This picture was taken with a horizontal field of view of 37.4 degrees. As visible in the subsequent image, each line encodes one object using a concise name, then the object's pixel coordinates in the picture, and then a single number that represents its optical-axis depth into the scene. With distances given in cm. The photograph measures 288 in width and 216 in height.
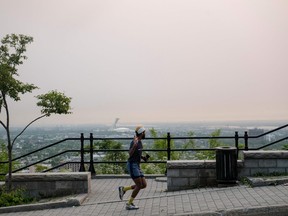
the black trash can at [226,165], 1127
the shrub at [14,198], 1119
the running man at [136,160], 969
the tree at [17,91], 1223
